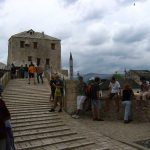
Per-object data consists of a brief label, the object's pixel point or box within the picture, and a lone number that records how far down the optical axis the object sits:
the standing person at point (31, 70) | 12.10
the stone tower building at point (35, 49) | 28.71
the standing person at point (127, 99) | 7.28
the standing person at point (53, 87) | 8.43
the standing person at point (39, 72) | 12.02
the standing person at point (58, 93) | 7.68
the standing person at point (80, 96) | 7.60
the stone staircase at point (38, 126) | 5.24
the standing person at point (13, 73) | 14.12
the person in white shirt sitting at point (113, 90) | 7.65
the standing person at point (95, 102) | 7.40
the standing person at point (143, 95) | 7.20
